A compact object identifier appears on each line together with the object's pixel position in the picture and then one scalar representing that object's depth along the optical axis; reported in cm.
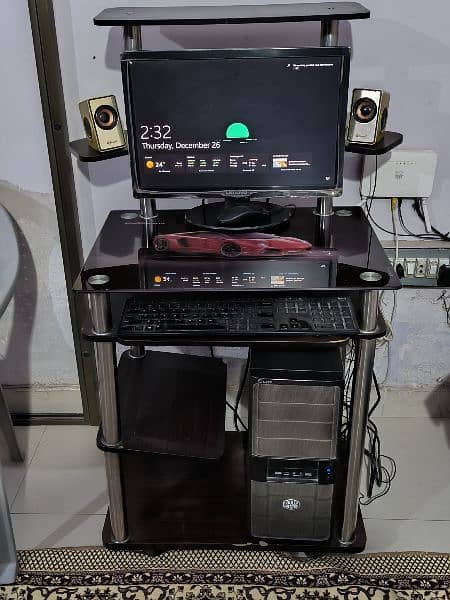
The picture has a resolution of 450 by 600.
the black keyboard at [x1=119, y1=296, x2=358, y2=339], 147
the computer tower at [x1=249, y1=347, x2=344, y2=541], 156
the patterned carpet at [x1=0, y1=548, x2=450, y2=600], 171
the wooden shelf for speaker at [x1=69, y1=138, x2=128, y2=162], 169
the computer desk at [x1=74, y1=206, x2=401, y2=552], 149
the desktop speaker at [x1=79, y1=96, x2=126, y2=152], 171
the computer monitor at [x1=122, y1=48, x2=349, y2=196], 156
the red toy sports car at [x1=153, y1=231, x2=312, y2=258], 162
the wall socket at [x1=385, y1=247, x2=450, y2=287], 203
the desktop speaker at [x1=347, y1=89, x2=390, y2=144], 170
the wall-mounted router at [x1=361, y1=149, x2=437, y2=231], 190
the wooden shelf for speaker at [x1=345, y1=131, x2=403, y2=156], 168
